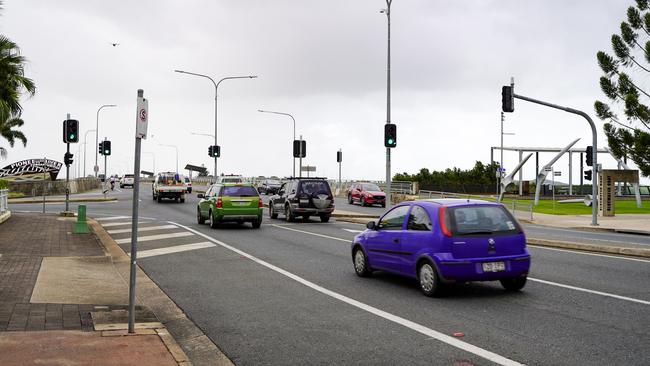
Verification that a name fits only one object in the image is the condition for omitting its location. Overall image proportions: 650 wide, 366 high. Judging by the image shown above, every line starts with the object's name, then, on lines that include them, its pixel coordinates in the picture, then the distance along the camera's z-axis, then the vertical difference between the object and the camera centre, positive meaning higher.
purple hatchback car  9.02 -0.72
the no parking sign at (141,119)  6.95 +0.78
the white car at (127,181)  84.62 +1.29
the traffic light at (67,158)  27.87 +1.39
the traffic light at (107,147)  44.52 +3.02
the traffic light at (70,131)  26.08 +2.40
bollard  18.89 -0.97
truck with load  44.41 +0.29
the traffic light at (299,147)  41.39 +2.95
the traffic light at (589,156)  30.42 +1.90
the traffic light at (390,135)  26.58 +2.42
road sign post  6.81 +0.24
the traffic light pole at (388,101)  26.36 +3.96
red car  43.31 -0.05
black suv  26.17 -0.26
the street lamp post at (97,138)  64.21 +5.50
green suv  22.09 -0.43
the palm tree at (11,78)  25.35 +4.55
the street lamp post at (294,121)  55.31 +6.40
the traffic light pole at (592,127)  27.28 +3.00
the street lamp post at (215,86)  47.30 +8.38
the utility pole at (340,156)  50.34 +2.87
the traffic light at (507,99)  26.17 +3.92
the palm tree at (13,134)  58.12 +5.23
